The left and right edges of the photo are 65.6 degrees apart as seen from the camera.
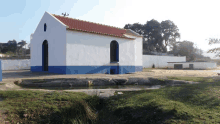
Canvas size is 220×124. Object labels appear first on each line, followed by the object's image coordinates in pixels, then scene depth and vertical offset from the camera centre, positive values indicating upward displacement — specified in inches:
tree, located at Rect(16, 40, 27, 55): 1672.4 +174.7
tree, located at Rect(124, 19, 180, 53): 1656.0 +295.0
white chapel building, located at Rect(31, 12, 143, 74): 504.4 +50.1
